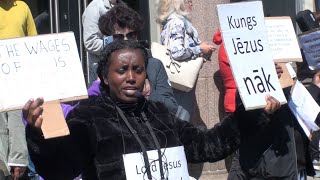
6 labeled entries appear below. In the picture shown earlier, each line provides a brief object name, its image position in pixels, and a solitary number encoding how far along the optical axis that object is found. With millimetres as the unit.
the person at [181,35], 8086
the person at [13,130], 8031
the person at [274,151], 6184
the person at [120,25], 5773
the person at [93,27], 7840
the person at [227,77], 8719
